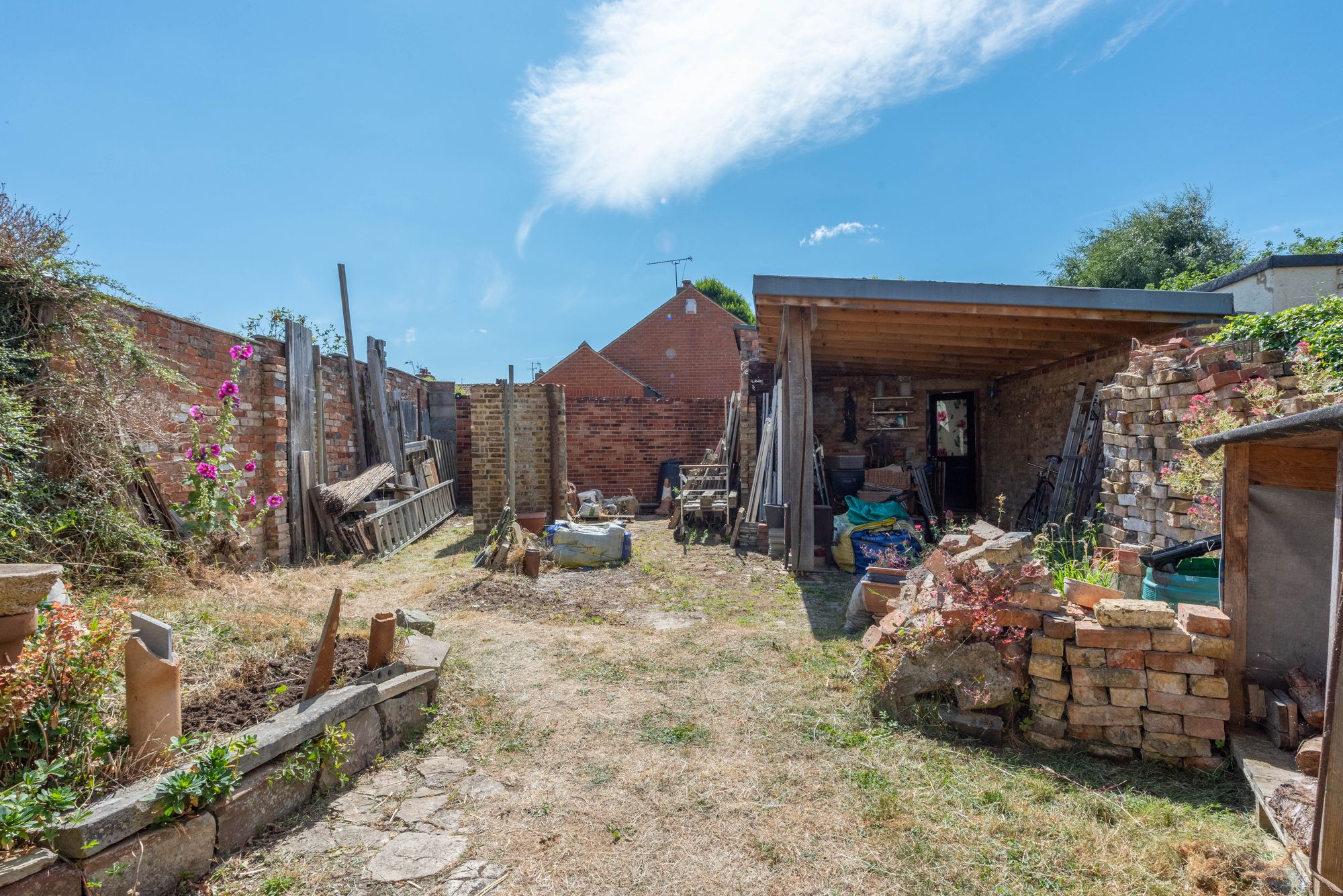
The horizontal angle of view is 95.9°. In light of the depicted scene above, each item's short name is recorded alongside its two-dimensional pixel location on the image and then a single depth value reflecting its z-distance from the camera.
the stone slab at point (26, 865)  1.66
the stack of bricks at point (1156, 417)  4.03
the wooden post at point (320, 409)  7.56
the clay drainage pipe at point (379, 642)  3.21
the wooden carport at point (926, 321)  5.79
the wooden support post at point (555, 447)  9.38
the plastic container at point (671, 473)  12.38
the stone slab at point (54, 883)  1.71
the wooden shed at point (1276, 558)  2.69
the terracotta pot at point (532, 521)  7.97
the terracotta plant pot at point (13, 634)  2.03
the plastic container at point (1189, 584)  3.21
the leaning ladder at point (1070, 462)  6.80
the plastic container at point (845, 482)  9.11
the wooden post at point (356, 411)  8.73
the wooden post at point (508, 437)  8.09
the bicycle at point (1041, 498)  7.52
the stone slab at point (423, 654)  3.37
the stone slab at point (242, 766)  1.79
